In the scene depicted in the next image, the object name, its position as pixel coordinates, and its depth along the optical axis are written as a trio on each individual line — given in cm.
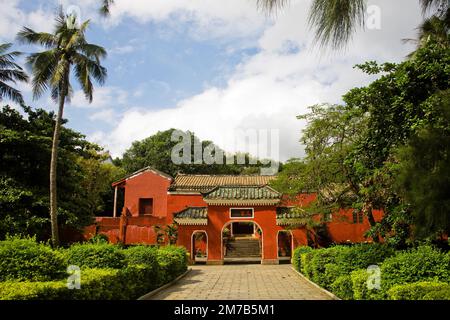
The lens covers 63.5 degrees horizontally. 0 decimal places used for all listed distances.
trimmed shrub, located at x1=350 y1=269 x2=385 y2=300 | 646
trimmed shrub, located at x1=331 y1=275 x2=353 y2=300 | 789
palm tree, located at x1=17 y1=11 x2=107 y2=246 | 1447
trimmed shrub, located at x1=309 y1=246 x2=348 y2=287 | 997
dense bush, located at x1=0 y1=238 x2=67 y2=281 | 567
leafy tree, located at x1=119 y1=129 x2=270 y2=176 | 4000
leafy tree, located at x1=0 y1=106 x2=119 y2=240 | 1459
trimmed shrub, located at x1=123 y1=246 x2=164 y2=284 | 1019
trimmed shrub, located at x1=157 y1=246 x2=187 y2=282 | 1210
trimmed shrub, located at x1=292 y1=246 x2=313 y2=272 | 1536
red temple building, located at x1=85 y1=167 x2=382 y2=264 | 2091
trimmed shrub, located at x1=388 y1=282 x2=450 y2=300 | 516
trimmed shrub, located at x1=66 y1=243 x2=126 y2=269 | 813
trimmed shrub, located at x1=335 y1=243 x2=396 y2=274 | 820
